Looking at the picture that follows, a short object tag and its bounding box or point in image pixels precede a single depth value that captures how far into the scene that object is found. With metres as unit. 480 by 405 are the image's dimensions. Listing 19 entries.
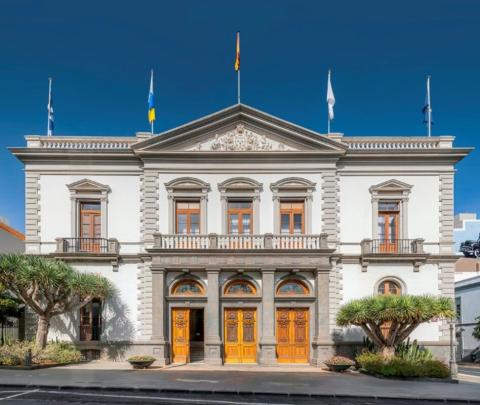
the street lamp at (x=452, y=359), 20.16
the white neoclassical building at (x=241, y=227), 23.44
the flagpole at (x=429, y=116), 25.83
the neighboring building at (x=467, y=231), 51.41
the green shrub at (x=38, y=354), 20.03
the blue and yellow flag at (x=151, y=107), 25.78
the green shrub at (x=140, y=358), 20.91
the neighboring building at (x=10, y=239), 37.63
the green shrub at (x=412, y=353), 20.56
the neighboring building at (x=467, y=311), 35.28
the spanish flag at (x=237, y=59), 25.69
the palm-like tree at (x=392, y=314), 19.64
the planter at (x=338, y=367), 20.82
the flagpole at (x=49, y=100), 26.15
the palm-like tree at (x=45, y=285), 20.55
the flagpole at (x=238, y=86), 24.86
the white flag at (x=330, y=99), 25.84
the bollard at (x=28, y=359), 19.52
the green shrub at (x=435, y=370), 19.36
